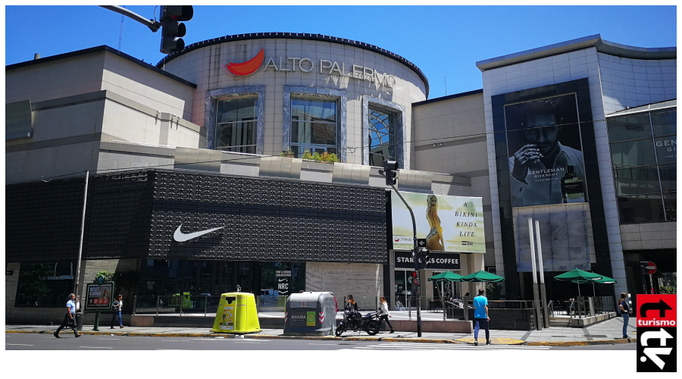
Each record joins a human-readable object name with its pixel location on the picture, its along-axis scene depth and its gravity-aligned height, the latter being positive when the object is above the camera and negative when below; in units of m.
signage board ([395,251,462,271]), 35.66 +2.48
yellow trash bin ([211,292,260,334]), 20.97 -0.70
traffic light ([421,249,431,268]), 21.72 +1.68
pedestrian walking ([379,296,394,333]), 21.17 -0.76
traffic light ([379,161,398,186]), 19.14 +4.69
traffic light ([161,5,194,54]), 9.78 +5.17
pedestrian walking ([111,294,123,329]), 25.16 -0.54
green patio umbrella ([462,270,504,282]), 28.86 +1.06
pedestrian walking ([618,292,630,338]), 18.08 -0.50
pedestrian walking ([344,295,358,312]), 24.47 -0.39
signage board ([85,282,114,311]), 24.34 +0.09
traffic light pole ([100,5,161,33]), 9.40 +5.15
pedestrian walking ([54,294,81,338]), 19.84 -0.77
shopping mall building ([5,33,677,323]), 30.22 +8.42
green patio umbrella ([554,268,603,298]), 27.56 +1.05
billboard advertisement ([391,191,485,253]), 35.72 +5.26
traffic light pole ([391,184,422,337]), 19.81 +0.44
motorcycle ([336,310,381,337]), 20.58 -1.03
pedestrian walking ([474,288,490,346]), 16.59 -0.59
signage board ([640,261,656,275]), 27.25 +1.47
